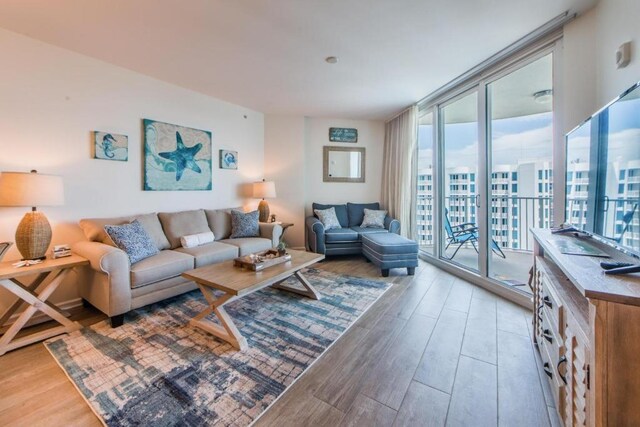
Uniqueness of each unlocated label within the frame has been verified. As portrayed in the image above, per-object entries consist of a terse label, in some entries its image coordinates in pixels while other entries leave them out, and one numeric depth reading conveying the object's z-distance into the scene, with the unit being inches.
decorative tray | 88.9
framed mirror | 202.1
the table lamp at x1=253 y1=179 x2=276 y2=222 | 168.1
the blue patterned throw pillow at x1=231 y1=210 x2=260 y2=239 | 146.6
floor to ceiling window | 166.6
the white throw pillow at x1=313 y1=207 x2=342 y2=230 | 180.1
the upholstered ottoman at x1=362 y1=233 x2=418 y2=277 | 135.0
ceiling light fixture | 126.8
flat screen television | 42.1
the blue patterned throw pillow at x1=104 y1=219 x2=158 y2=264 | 95.3
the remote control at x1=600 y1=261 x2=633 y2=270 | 40.9
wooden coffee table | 75.5
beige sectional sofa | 84.6
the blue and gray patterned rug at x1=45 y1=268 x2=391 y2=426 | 55.0
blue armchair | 164.1
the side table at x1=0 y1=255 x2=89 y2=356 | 74.2
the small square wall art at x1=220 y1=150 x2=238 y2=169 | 161.3
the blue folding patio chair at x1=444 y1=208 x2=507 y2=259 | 149.6
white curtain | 170.9
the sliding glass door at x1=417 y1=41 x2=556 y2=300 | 117.6
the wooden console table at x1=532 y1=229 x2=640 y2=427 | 31.9
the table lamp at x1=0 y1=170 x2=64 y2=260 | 78.8
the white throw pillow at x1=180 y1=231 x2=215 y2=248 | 121.3
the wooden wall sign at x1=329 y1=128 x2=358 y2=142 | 201.3
